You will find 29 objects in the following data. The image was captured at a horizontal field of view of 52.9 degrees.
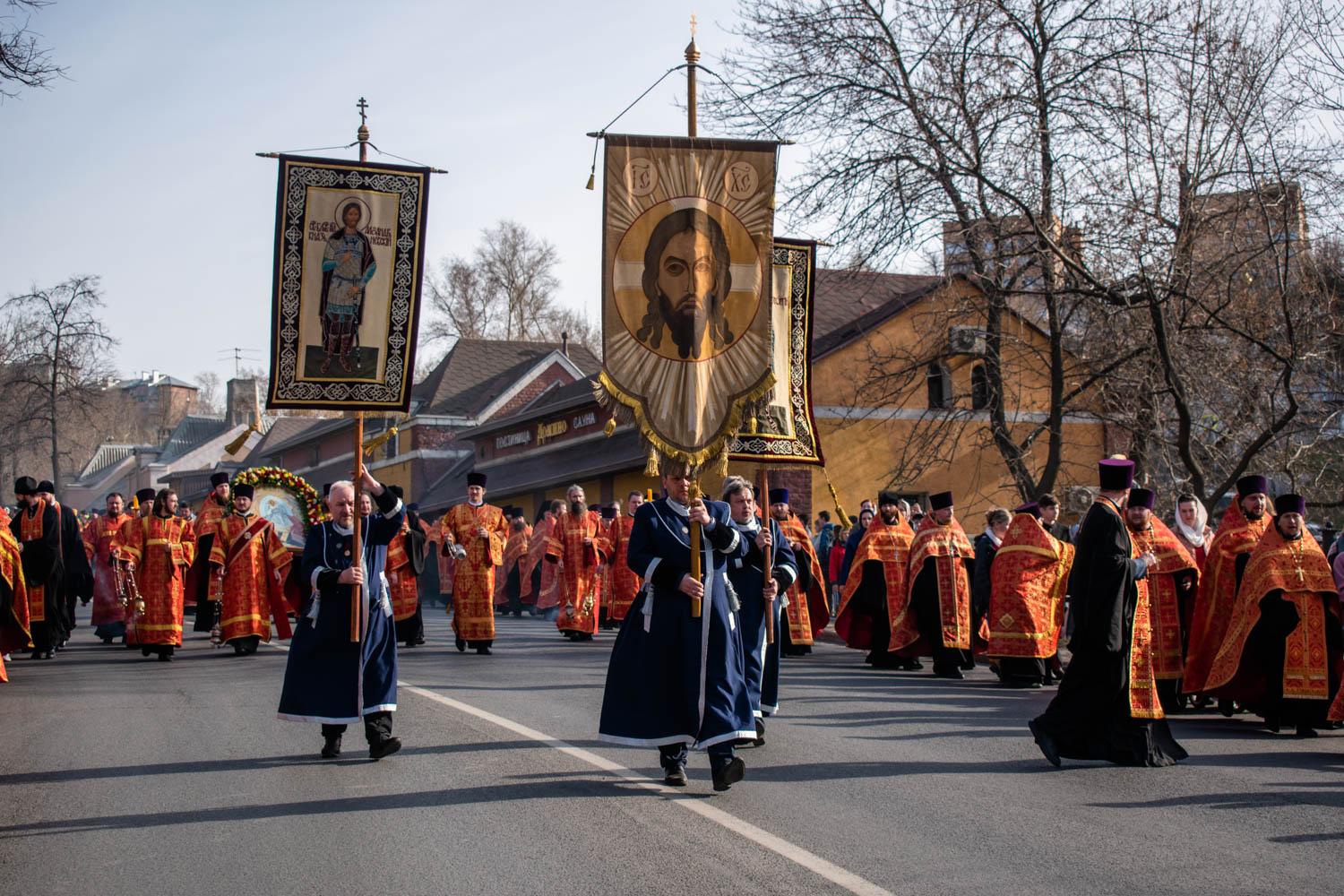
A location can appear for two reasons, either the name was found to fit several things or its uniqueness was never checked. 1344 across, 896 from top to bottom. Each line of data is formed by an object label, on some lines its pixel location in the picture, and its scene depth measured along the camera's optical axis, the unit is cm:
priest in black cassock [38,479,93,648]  1639
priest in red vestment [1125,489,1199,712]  1092
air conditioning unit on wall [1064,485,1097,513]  2217
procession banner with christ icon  898
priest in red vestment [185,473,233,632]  1622
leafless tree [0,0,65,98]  1024
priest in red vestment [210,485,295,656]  1531
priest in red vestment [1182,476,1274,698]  1079
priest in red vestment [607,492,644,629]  2009
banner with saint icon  927
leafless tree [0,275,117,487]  4462
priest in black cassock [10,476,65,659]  1441
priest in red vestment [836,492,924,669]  1534
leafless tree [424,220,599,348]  6159
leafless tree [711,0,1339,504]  1750
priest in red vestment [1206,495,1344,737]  984
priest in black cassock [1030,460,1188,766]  805
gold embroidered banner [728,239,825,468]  1133
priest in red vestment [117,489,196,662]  1560
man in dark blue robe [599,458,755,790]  721
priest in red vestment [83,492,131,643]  1839
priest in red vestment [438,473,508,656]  1581
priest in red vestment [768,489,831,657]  1370
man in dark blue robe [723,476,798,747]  820
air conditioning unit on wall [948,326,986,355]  2183
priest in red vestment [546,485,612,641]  1867
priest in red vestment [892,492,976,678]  1436
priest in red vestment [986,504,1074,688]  1298
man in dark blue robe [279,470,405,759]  827
